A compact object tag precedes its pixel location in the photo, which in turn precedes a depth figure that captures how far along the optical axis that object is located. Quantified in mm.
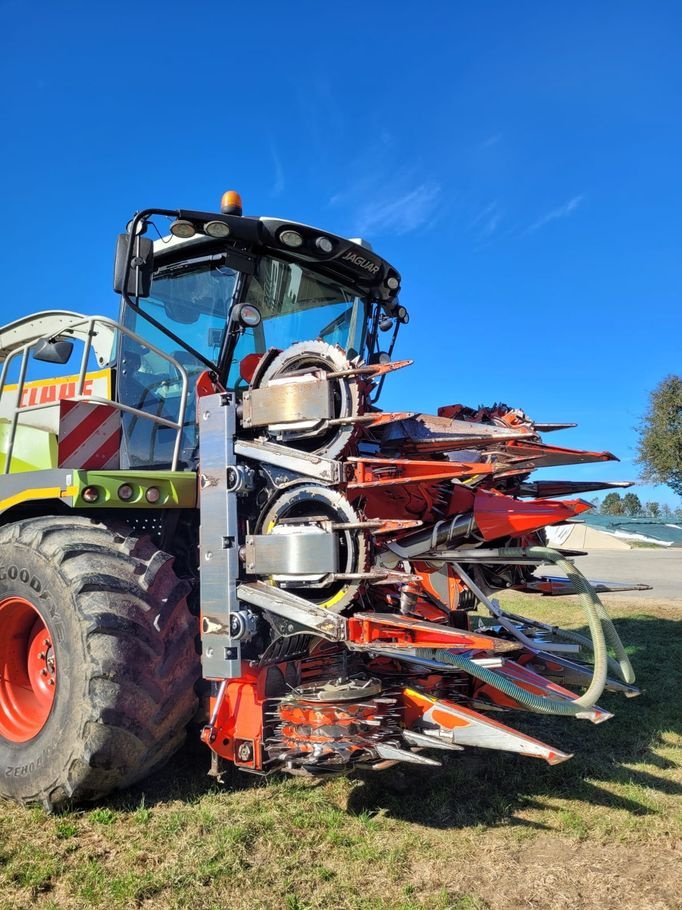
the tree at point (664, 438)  30812
